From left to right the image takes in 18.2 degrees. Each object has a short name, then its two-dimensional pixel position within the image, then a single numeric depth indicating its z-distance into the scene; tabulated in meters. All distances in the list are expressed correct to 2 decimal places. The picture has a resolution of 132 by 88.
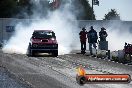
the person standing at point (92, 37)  28.10
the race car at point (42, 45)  25.89
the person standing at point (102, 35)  28.84
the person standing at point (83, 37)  28.70
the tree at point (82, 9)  107.41
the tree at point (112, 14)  138.25
